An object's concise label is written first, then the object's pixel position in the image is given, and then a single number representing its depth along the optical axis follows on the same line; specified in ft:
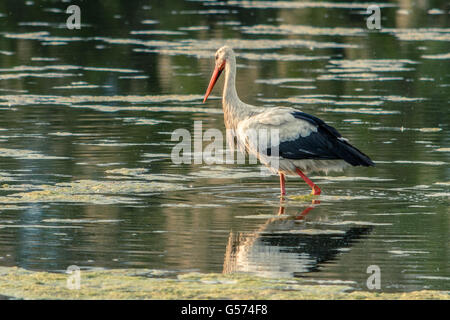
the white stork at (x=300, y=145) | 44.52
